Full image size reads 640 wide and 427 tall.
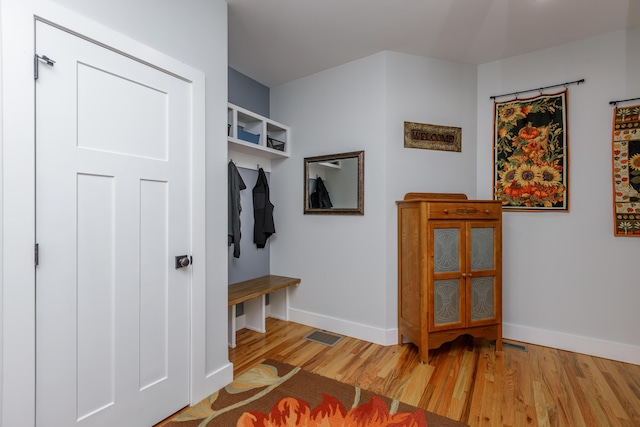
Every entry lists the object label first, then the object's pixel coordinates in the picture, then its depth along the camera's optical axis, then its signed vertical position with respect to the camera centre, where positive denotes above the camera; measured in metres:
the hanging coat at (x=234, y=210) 2.65 +0.04
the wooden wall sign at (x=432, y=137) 2.75 +0.72
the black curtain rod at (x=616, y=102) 2.37 +0.88
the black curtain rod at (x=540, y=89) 2.54 +1.11
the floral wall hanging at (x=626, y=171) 2.32 +0.33
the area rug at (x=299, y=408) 1.68 -1.16
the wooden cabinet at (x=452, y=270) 2.35 -0.46
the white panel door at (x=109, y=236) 1.29 -0.10
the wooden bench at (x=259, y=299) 2.60 -0.87
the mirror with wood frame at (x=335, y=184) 2.83 +0.30
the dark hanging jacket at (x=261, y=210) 3.10 +0.04
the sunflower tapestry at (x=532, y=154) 2.60 +0.54
